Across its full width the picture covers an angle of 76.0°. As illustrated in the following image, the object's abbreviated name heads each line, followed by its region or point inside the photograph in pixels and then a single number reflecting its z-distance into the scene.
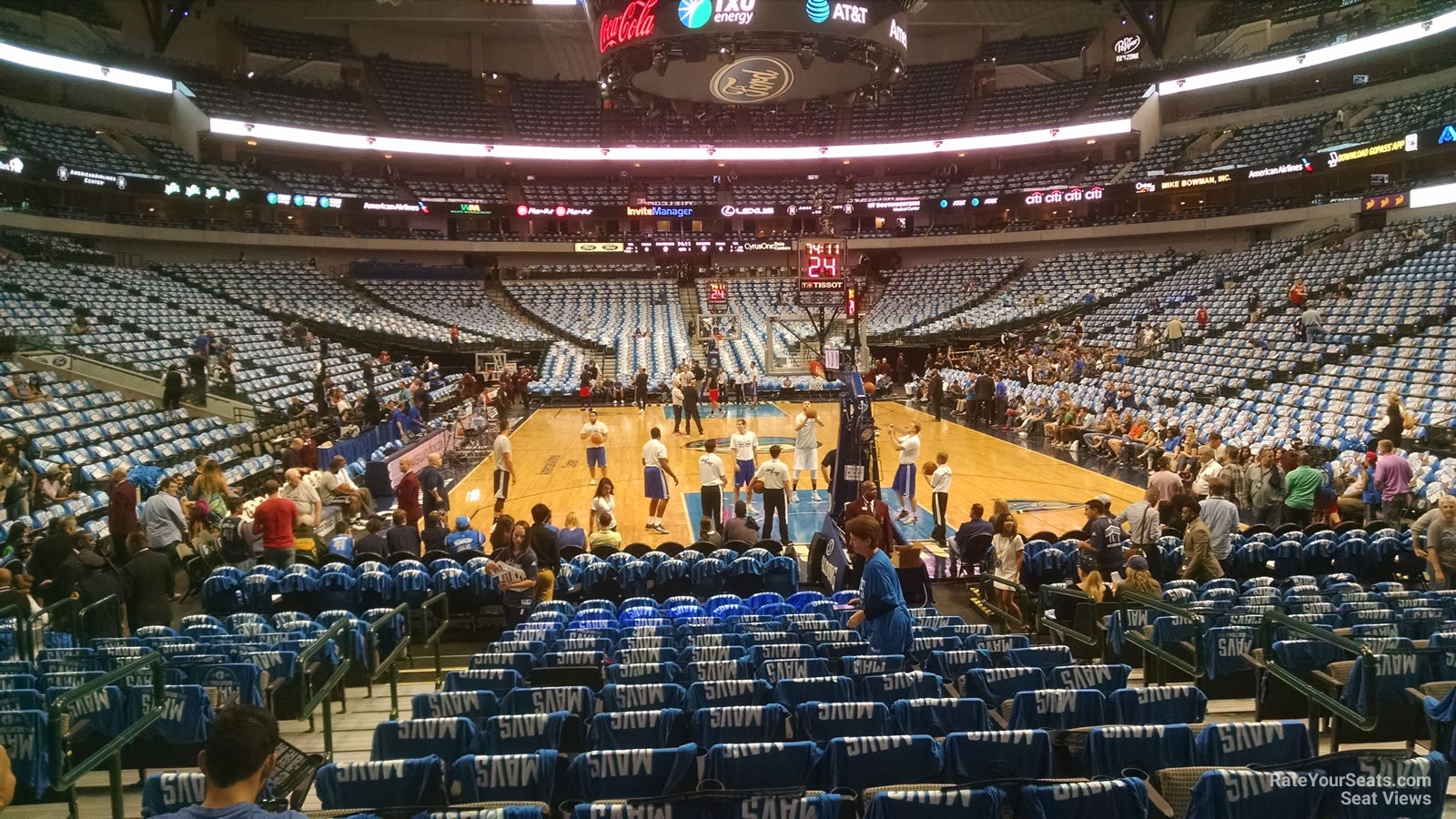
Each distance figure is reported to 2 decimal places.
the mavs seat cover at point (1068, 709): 4.70
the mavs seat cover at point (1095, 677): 5.40
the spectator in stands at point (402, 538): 10.73
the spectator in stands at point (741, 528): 11.14
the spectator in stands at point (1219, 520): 9.93
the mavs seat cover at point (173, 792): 3.67
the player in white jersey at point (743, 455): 15.50
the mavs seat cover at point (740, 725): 4.61
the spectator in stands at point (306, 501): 11.89
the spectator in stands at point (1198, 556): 9.27
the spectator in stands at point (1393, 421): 14.30
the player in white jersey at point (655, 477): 14.24
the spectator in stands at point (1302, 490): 11.96
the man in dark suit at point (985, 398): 26.02
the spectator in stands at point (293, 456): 14.82
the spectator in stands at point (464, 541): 10.95
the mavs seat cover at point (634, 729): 4.63
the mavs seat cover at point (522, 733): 4.56
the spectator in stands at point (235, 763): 2.55
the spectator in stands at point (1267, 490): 12.84
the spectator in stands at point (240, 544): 10.92
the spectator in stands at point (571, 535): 10.74
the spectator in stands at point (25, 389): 16.30
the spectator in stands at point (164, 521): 10.13
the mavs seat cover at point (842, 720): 4.66
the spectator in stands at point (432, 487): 13.22
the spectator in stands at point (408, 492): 12.72
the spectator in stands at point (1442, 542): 8.43
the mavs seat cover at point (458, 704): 5.04
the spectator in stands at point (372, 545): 10.45
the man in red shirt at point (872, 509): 9.45
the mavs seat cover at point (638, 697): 5.19
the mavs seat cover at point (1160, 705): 4.78
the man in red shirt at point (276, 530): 10.06
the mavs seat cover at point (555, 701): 5.17
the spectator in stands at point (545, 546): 9.79
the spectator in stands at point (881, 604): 5.82
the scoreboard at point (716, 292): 31.17
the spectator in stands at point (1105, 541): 9.49
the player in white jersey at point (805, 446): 14.91
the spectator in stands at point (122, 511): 10.36
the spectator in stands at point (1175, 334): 27.11
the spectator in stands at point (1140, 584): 7.64
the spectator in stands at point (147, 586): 8.31
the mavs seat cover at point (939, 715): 4.77
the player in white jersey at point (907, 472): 14.41
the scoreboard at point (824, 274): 14.38
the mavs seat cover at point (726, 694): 5.14
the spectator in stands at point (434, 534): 11.27
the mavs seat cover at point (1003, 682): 5.43
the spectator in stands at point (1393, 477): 12.02
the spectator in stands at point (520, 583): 9.21
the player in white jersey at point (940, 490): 13.29
